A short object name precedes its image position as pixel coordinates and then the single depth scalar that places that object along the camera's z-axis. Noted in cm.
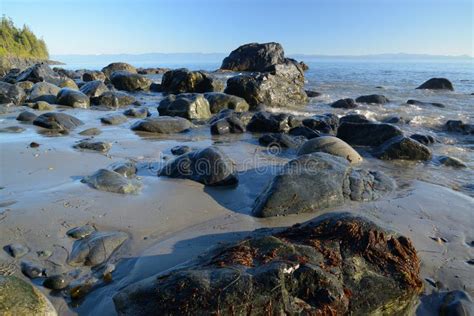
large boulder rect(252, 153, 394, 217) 440
